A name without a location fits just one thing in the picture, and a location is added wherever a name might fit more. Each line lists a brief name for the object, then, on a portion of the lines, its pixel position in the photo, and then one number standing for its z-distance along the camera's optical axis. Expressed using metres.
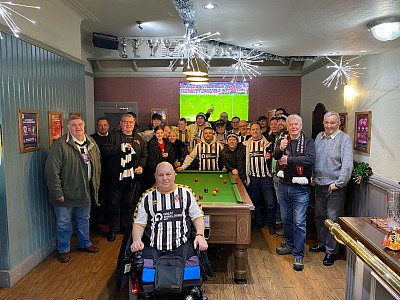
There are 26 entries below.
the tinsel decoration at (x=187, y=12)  2.35
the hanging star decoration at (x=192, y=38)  3.20
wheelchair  2.56
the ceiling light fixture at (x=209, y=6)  2.32
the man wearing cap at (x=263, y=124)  6.12
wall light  4.33
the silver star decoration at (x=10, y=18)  3.20
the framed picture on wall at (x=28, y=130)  3.47
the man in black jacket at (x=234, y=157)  4.97
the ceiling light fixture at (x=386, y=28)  2.52
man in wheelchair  2.66
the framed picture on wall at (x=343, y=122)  4.54
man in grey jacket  3.67
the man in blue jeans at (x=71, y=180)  3.73
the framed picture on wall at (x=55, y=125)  4.07
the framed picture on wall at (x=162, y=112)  7.61
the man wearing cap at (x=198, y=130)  5.76
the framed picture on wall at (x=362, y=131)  3.88
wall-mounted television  7.53
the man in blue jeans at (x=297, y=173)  3.67
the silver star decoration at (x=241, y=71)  7.24
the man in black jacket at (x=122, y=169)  4.46
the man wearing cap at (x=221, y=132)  5.95
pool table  3.17
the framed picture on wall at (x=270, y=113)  7.39
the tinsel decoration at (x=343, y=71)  4.30
